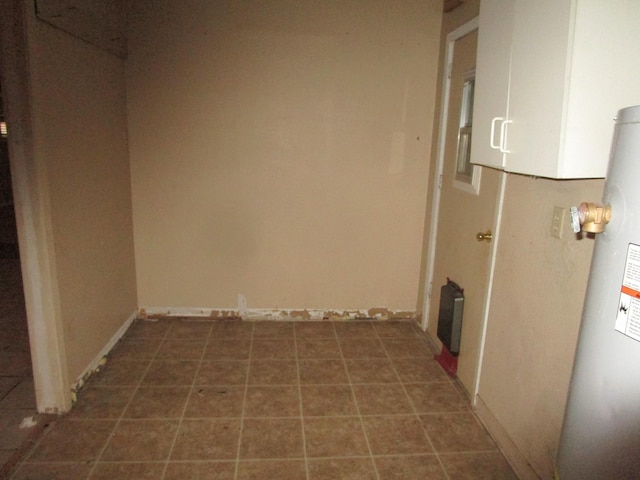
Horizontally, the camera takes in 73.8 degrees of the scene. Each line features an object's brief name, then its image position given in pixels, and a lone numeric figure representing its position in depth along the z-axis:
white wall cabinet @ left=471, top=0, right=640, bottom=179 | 1.25
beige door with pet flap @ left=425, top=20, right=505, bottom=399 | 2.26
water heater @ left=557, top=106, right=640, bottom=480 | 0.96
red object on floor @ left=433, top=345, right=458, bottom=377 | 2.63
